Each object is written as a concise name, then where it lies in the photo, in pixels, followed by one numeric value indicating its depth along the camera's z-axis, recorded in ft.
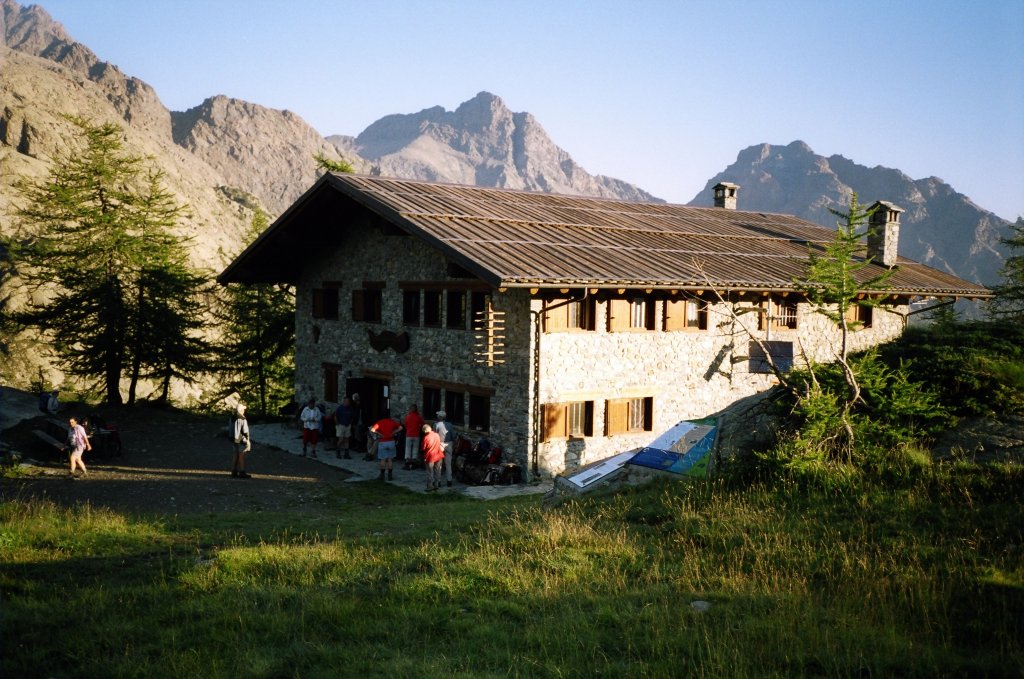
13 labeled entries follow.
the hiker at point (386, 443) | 60.08
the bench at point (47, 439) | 64.21
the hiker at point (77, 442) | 58.65
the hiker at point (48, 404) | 77.82
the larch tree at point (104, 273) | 92.43
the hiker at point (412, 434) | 62.23
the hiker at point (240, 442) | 58.75
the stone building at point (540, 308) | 59.62
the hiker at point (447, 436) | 58.03
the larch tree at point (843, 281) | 35.91
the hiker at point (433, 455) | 56.54
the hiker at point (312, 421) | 70.13
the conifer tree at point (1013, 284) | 96.89
